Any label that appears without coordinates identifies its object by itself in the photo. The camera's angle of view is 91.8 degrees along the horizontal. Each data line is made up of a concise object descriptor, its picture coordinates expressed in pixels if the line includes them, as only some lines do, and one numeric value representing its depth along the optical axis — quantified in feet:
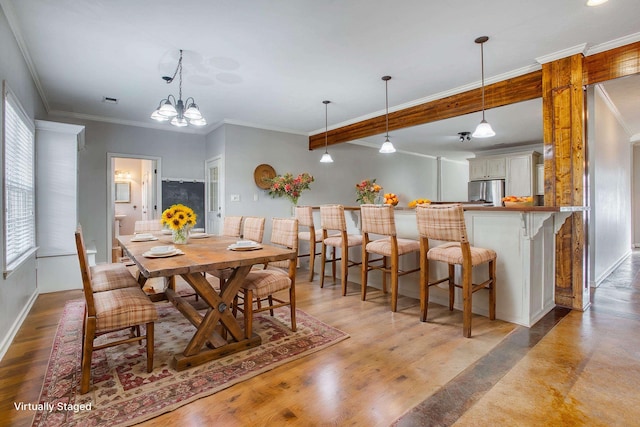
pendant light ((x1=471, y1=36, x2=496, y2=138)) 9.67
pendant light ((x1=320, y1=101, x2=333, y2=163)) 14.85
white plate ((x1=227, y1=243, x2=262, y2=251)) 7.76
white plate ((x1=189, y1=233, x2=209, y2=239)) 10.64
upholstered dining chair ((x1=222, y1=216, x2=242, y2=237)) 12.31
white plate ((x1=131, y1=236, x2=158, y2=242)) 9.63
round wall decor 18.07
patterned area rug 5.15
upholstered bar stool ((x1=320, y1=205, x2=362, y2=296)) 11.85
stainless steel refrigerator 23.75
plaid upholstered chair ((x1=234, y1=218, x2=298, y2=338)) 7.41
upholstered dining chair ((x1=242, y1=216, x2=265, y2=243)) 10.66
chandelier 9.26
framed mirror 24.18
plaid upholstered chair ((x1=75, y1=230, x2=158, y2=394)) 5.62
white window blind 8.10
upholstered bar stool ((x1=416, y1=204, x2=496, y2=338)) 7.96
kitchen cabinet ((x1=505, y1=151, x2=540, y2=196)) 22.35
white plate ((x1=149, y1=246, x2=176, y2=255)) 7.14
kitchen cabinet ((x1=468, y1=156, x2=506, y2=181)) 23.90
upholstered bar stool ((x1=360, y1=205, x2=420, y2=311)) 9.82
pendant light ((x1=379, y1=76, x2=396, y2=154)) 12.78
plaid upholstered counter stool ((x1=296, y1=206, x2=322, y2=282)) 13.79
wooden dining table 6.19
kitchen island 8.50
